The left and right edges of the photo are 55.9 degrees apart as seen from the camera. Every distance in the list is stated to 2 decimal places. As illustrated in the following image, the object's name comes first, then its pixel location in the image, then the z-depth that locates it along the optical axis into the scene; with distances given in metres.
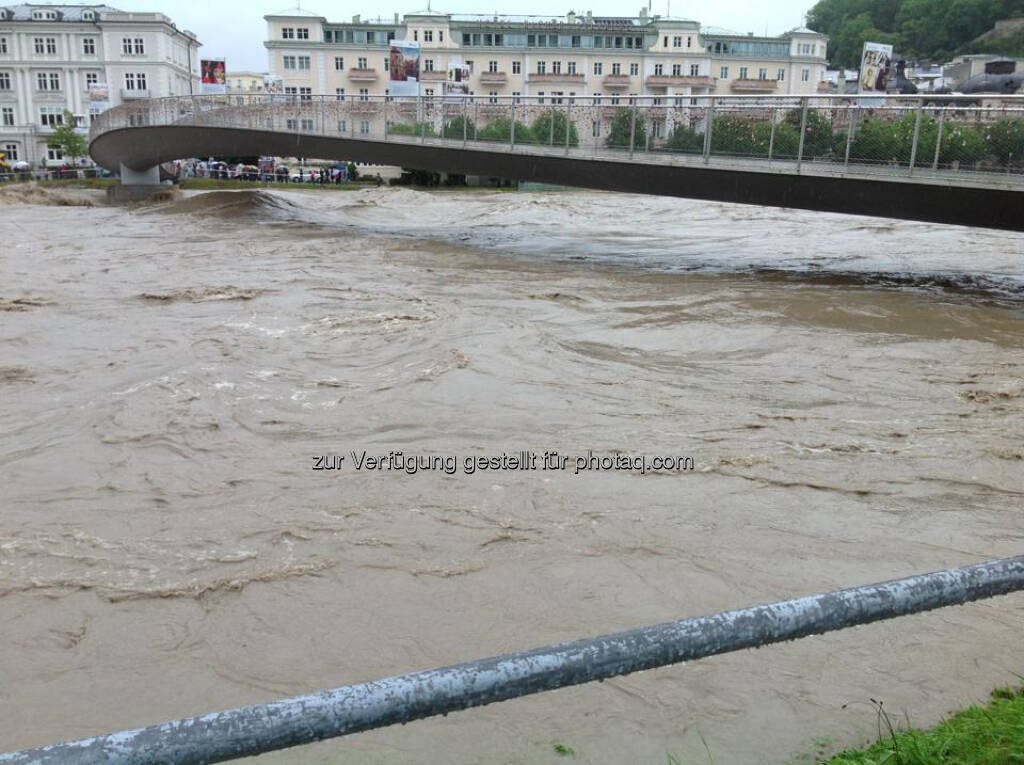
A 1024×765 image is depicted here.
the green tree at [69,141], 63.84
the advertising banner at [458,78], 75.81
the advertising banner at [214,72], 84.94
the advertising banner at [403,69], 53.22
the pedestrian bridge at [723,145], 16.42
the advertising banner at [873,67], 51.22
